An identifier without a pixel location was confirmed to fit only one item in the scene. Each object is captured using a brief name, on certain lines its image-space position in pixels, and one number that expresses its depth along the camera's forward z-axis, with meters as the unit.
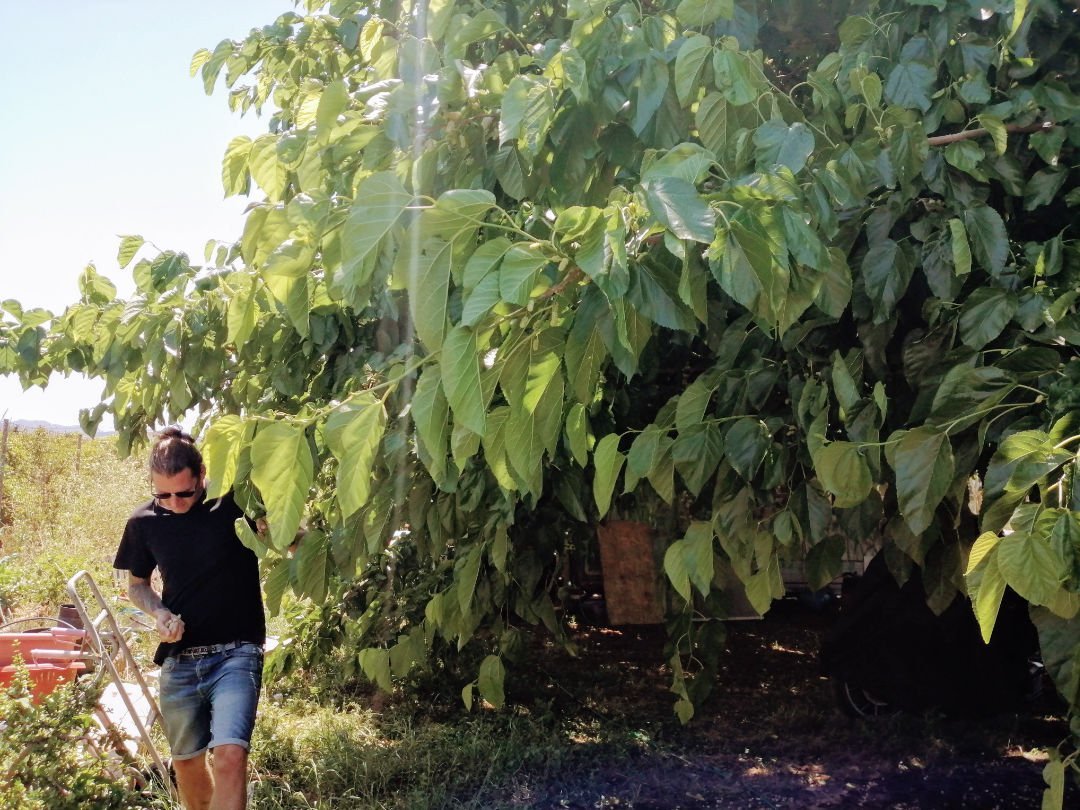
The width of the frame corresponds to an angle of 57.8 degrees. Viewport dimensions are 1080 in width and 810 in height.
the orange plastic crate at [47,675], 3.79
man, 3.18
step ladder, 3.36
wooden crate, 7.03
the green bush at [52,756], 3.07
